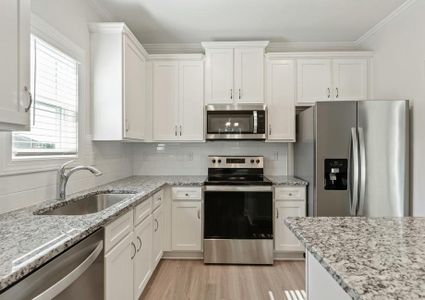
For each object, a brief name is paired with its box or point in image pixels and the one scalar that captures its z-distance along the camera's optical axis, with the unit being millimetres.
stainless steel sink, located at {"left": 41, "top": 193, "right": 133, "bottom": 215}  1912
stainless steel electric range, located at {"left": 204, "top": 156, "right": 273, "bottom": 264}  3021
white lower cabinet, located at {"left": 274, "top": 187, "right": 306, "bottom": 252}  3088
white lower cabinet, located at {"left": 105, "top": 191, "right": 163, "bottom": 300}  1597
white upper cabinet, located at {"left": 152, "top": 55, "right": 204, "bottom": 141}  3398
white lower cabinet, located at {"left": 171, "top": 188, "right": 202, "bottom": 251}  3105
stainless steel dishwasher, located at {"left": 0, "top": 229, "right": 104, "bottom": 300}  911
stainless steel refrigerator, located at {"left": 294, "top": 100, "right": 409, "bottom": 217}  2609
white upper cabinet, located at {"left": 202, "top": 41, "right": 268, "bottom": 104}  3305
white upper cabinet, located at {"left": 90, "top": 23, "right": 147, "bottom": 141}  2594
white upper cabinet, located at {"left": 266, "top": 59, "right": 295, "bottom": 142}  3350
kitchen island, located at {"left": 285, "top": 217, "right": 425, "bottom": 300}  657
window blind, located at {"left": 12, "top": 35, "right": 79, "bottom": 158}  1842
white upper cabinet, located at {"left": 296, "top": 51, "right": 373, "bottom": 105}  3340
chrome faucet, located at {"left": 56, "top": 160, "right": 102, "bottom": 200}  1950
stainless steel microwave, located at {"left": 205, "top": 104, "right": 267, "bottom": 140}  3283
